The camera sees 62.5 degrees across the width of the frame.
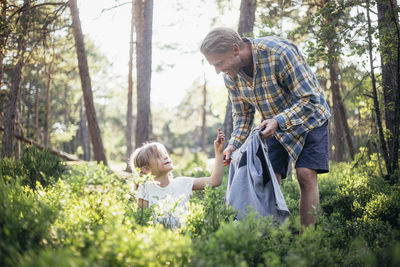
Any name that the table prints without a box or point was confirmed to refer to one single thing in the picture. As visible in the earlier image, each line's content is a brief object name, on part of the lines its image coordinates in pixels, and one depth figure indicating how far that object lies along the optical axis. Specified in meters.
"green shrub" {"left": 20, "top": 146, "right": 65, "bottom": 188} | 4.36
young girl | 3.20
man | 2.75
